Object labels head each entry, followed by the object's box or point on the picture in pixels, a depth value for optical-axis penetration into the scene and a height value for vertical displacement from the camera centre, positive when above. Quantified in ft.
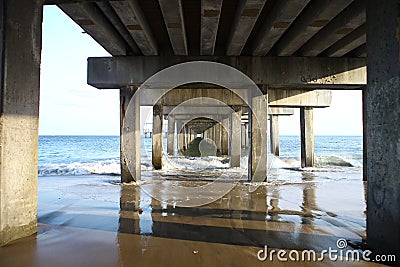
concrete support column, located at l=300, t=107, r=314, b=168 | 57.11 +1.00
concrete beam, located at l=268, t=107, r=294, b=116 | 73.12 +7.37
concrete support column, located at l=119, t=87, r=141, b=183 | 32.65 +0.95
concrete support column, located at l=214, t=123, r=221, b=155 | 109.64 +2.27
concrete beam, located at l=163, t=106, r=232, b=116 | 63.24 +6.85
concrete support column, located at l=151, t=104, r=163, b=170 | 54.03 +0.98
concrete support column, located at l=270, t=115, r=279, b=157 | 81.71 +2.42
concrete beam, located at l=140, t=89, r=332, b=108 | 49.88 +7.42
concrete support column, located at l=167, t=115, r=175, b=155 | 88.28 +2.08
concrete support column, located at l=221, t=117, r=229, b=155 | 89.79 +0.45
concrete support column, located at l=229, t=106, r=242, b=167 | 54.24 +1.12
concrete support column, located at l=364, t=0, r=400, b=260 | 11.78 +0.69
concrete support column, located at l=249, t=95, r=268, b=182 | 33.35 +0.07
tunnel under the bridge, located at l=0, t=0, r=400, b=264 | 12.02 +0.96
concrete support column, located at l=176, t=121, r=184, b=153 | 120.85 +2.10
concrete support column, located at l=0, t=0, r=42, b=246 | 13.23 +1.23
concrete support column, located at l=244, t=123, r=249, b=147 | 133.87 +3.57
